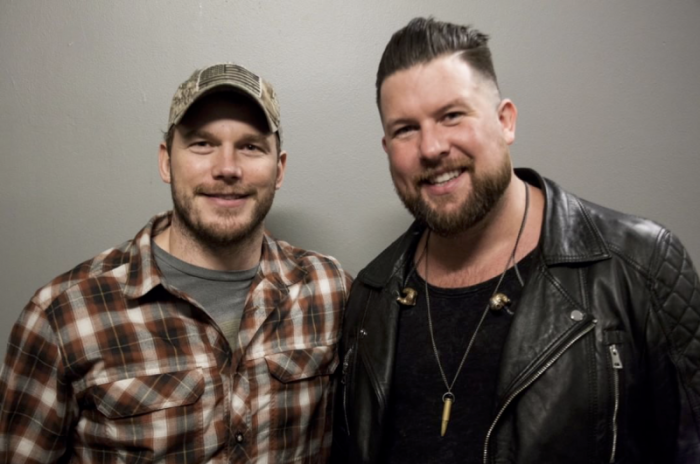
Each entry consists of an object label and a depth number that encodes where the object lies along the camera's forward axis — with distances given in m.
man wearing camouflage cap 1.26
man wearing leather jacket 1.08
